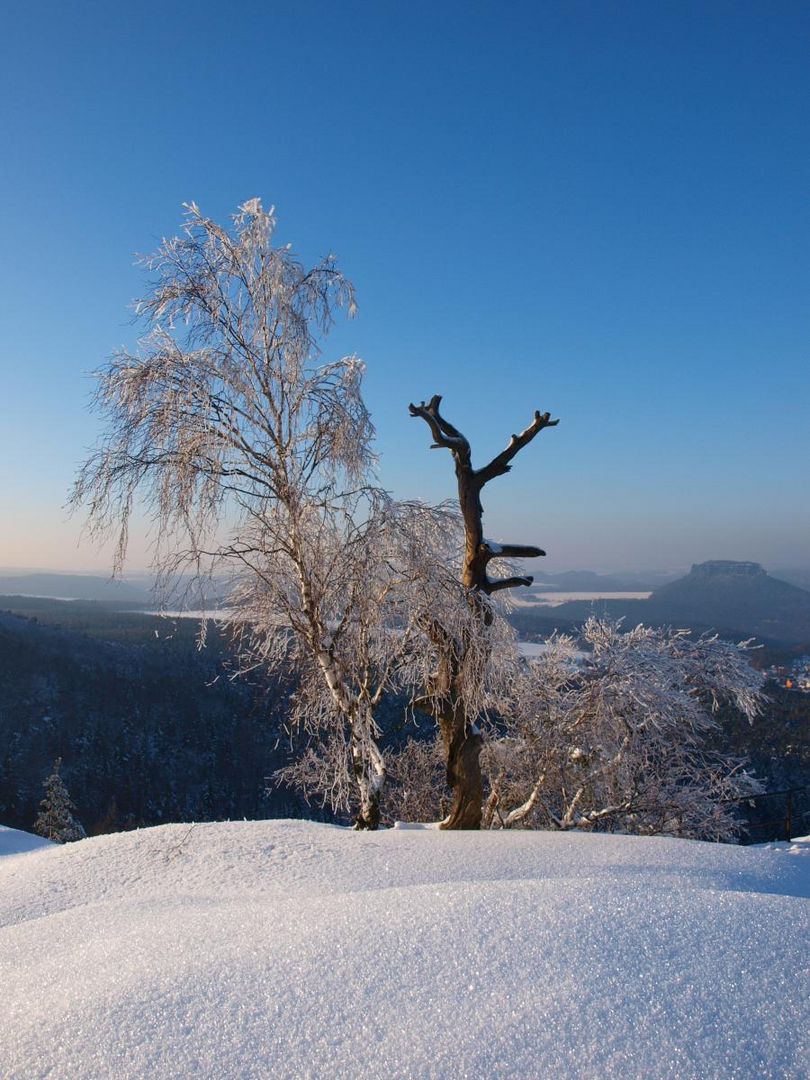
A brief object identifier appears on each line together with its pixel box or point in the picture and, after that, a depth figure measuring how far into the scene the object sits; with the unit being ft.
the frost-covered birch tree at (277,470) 25.04
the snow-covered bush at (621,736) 31.09
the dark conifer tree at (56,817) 105.50
